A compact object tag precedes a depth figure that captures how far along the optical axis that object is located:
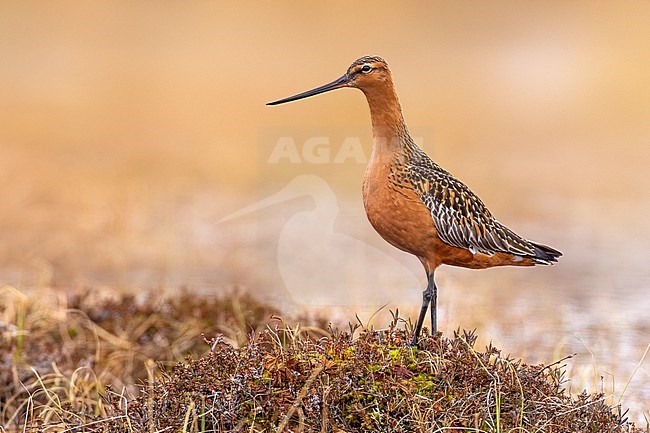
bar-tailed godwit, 8.49
